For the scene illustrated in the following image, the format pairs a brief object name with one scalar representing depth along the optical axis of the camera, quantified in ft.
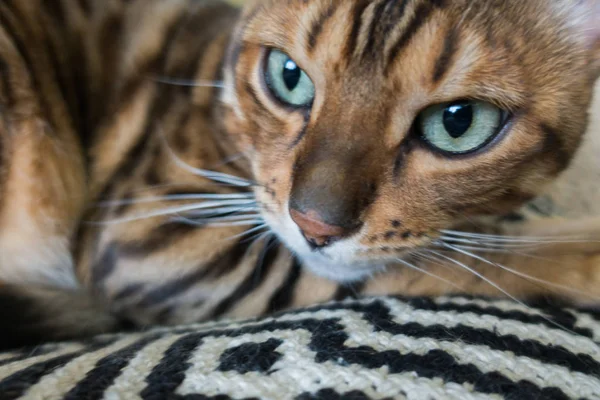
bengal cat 0.82
